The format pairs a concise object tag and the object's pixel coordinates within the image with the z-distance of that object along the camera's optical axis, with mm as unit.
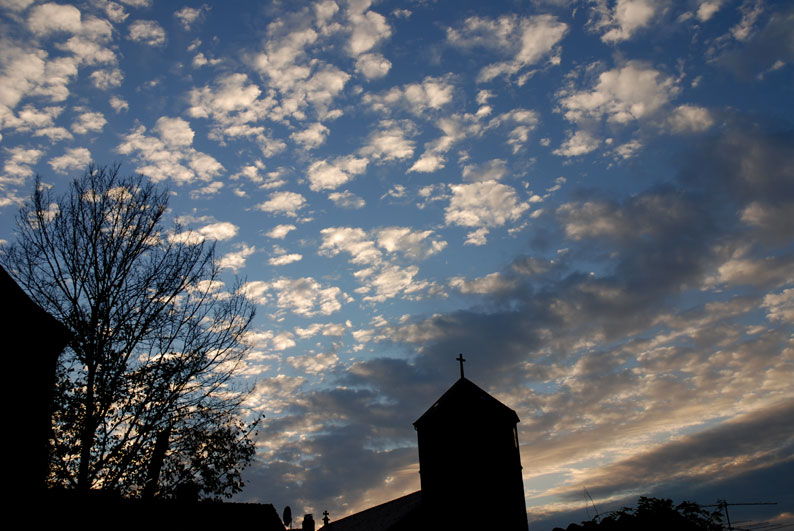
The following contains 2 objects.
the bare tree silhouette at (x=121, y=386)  18797
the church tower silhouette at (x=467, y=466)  30312
